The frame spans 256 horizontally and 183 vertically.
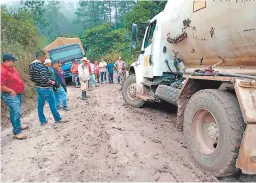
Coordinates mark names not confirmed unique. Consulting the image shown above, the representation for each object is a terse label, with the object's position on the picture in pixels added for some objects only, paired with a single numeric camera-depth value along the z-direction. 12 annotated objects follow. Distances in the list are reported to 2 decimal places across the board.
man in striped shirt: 5.33
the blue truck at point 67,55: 14.10
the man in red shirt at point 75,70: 12.37
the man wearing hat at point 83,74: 8.87
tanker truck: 2.79
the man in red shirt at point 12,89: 4.54
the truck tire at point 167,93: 5.11
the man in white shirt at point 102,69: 14.35
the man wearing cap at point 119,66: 13.45
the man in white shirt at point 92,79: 12.87
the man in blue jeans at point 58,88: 6.80
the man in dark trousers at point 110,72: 14.68
